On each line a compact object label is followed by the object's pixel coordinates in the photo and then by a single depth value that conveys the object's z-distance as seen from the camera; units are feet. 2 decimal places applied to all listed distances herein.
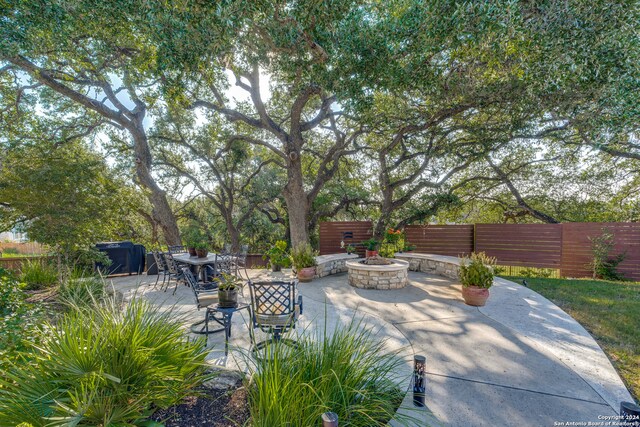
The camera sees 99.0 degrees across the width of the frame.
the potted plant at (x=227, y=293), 11.02
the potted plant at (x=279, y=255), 25.49
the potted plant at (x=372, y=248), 22.65
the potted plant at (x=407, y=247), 27.03
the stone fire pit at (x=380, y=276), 19.81
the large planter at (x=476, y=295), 15.33
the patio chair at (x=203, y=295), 12.38
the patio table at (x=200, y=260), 19.50
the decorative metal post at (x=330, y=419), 4.82
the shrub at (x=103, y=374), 5.34
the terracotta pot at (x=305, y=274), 22.52
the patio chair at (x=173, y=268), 18.88
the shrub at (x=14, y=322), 6.34
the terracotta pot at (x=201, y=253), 21.12
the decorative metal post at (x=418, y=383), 7.36
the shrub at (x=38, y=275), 19.16
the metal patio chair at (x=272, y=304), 10.51
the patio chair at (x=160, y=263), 20.92
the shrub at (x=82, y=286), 14.47
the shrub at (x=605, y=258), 24.67
